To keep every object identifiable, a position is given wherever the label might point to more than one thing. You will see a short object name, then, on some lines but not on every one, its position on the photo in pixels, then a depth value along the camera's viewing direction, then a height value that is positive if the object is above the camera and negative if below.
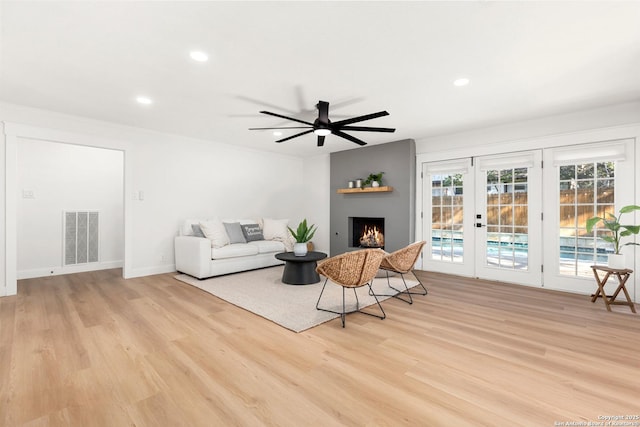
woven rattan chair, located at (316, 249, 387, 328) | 2.91 -0.54
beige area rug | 3.06 -1.04
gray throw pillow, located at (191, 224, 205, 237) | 5.08 -0.30
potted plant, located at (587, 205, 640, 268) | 3.33 -0.19
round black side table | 4.27 -0.83
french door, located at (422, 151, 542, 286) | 4.41 -0.05
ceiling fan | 3.49 +1.04
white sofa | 4.62 -0.56
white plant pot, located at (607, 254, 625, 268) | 3.38 -0.53
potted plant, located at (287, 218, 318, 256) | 4.39 -0.41
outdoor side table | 3.32 -0.80
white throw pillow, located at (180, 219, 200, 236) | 5.24 -0.27
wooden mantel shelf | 5.67 +0.47
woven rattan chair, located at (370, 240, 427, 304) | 3.55 -0.57
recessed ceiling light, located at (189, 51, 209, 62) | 2.52 +1.35
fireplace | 6.02 -0.40
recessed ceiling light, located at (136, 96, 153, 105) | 3.55 +1.36
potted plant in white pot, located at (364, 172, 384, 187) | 5.80 +0.67
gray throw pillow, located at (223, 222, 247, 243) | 5.33 -0.35
